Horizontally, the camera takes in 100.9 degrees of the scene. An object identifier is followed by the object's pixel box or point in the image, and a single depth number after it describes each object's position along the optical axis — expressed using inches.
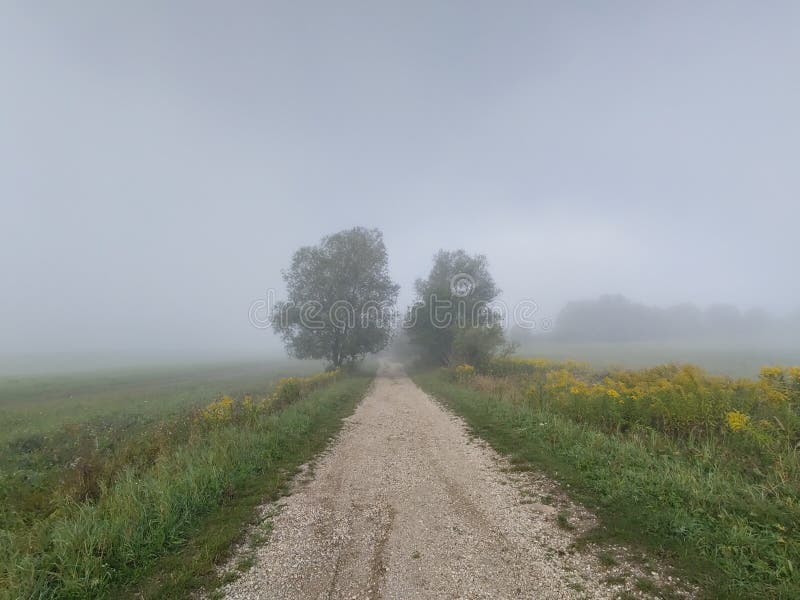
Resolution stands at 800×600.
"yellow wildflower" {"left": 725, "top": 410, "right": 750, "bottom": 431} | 278.9
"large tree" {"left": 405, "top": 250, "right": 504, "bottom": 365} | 1406.3
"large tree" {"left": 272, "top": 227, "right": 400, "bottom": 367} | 1280.8
